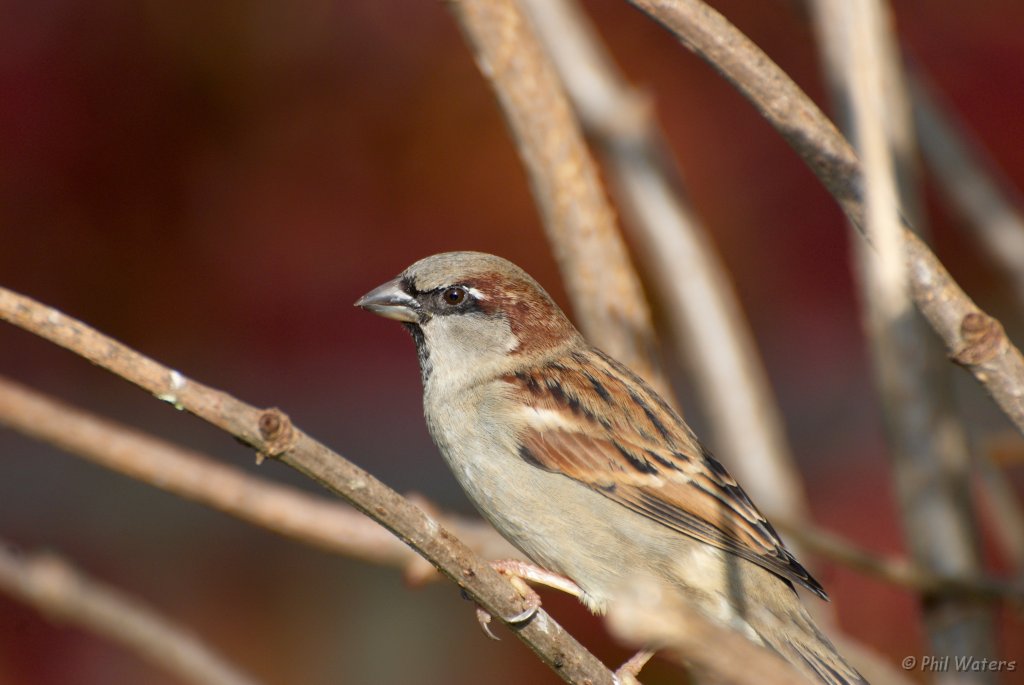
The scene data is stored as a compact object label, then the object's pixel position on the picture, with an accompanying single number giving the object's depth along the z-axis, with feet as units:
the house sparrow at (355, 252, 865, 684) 13.64
